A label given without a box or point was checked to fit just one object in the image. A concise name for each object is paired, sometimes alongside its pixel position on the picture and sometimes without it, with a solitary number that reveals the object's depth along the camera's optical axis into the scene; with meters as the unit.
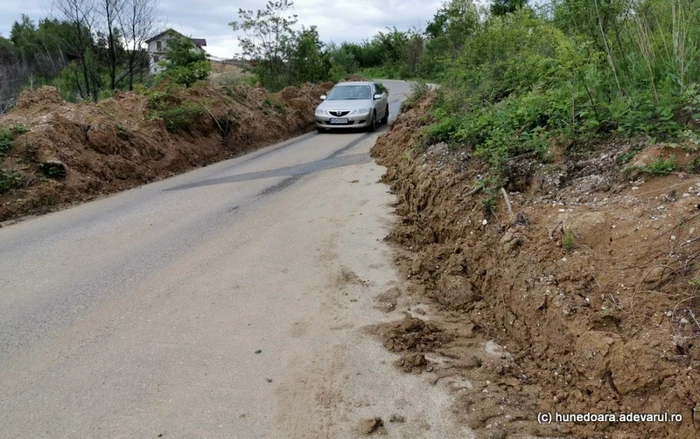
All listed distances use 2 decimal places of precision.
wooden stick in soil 4.87
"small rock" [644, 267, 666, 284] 3.25
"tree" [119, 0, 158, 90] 21.76
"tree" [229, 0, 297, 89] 25.39
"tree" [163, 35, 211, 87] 26.84
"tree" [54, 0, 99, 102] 20.81
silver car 16.33
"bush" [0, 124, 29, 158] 8.81
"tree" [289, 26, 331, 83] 26.89
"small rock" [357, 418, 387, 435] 2.96
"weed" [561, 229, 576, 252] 3.87
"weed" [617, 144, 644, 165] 4.46
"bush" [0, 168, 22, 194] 8.24
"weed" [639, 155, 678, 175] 4.01
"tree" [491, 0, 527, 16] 29.64
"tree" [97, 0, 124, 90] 20.86
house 25.09
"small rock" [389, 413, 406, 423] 3.06
